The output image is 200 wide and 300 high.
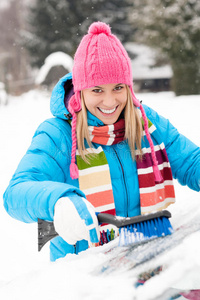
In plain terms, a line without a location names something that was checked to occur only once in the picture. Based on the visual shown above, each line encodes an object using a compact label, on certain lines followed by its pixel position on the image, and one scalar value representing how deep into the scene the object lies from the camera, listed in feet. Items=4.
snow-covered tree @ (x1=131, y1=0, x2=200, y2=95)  56.08
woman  6.14
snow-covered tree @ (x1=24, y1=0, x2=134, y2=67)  76.89
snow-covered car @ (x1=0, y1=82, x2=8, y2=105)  54.24
